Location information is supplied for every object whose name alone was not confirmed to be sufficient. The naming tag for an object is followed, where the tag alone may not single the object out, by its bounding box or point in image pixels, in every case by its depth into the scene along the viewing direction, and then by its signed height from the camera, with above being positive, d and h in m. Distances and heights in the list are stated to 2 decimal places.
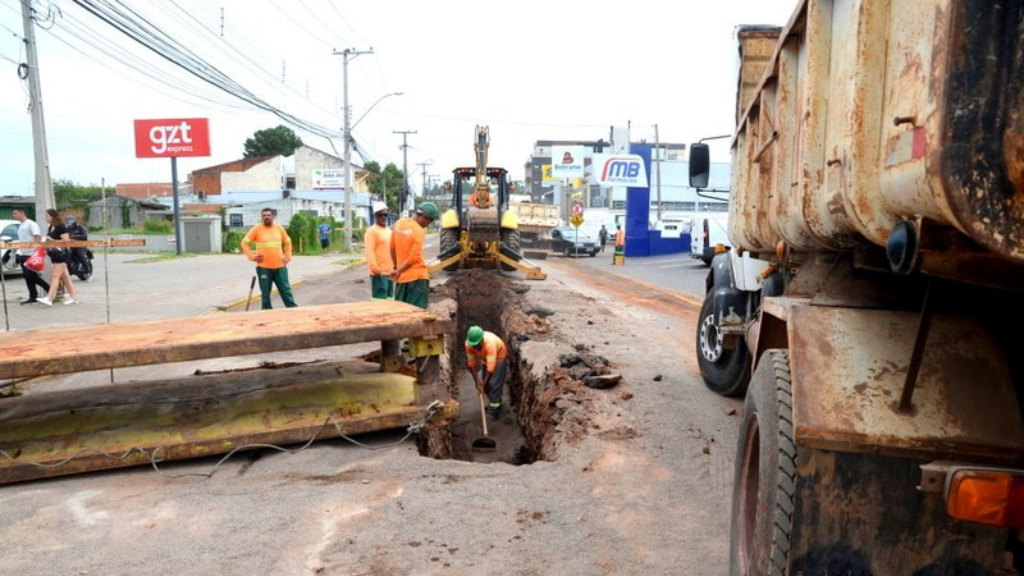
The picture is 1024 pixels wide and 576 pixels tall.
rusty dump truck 1.46 -0.36
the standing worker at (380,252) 8.68 -0.50
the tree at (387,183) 74.00 +3.30
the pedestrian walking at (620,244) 27.83 -1.28
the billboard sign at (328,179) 61.72 +2.98
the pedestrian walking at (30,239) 11.12 -0.44
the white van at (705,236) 20.03 -0.73
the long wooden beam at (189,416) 4.44 -1.44
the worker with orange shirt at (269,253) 8.98 -0.52
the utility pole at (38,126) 13.17 +1.66
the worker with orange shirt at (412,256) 7.70 -0.49
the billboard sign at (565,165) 54.69 +3.76
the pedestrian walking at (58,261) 11.10 -0.77
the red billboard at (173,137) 34.50 +3.73
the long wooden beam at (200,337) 4.23 -0.86
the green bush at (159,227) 37.53 -0.80
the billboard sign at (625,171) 28.06 +1.67
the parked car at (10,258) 14.72 -0.97
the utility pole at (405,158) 62.27 +4.92
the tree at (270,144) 89.19 +8.85
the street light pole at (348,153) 30.61 +2.57
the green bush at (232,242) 31.14 -1.33
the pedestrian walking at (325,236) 35.69 -1.22
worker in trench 7.34 -1.58
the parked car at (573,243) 33.22 -1.48
